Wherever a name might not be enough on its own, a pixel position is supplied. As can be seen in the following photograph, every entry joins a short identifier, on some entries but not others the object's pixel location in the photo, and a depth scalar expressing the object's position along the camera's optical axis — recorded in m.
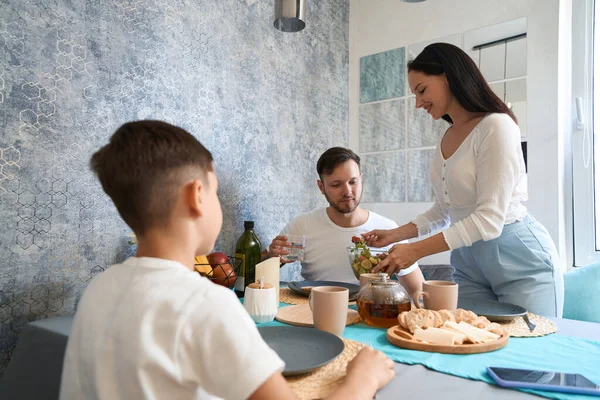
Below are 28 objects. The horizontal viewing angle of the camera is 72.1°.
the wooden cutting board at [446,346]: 0.85
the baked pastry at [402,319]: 0.97
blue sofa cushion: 1.73
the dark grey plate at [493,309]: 1.07
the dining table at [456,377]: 0.68
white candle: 1.32
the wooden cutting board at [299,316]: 1.08
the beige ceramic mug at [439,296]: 1.07
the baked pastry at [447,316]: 0.96
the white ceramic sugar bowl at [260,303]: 1.09
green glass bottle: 1.54
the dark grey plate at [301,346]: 0.76
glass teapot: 1.04
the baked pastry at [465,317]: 0.96
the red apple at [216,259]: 1.48
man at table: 1.97
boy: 0.52
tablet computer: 0.66
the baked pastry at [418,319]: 0.94
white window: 2.24
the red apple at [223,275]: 1.45
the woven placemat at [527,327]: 0.99
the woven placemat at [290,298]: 1.39
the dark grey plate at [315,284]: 1.41
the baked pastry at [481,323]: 0.95
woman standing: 1.27
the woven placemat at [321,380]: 0.68
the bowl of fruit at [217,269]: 1.45
